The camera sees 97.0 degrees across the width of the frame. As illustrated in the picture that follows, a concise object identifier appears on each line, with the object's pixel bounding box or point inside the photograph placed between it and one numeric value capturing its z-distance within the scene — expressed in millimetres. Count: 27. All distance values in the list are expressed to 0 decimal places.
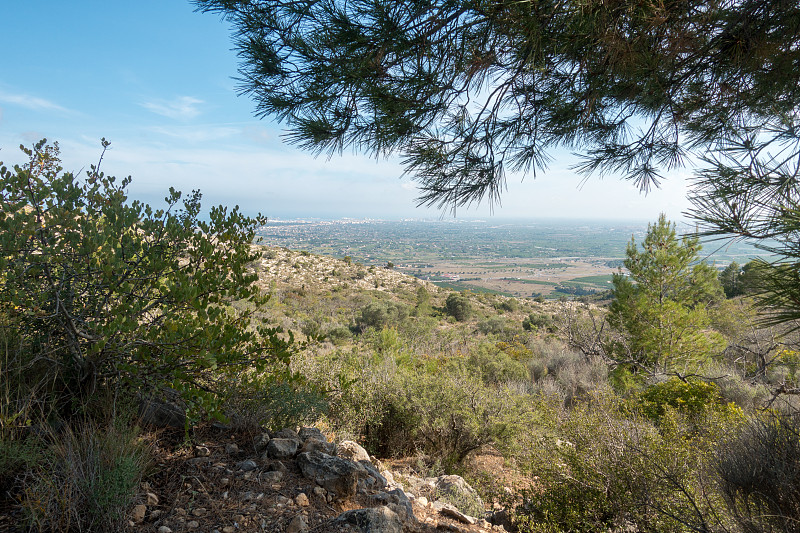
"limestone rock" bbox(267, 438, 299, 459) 2475
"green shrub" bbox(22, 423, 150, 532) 1522
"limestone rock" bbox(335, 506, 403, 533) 1877
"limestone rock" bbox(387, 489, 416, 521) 2225
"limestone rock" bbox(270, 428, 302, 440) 2742
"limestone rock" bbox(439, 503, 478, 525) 2773
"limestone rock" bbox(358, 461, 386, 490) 2564
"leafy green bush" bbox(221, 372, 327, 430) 2693
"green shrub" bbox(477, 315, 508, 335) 17969
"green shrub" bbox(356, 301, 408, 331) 17531
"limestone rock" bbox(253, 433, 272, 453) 2553
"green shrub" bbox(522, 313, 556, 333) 19239
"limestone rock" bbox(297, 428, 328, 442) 2904
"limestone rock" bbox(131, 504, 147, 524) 1695
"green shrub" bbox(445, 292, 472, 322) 23562
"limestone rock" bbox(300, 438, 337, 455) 2654
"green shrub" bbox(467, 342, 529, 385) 8242
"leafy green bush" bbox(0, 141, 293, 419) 1930
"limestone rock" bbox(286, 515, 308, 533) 1813
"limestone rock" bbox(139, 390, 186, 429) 2459
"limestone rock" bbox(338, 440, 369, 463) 3122
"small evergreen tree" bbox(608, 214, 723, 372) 8398
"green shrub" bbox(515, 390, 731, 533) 2328
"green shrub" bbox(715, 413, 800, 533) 1855
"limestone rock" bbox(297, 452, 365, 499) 2309
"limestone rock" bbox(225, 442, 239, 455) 2439
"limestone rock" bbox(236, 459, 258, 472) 2275
